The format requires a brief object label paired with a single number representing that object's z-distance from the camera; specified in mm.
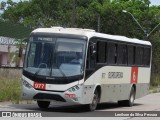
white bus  17172
